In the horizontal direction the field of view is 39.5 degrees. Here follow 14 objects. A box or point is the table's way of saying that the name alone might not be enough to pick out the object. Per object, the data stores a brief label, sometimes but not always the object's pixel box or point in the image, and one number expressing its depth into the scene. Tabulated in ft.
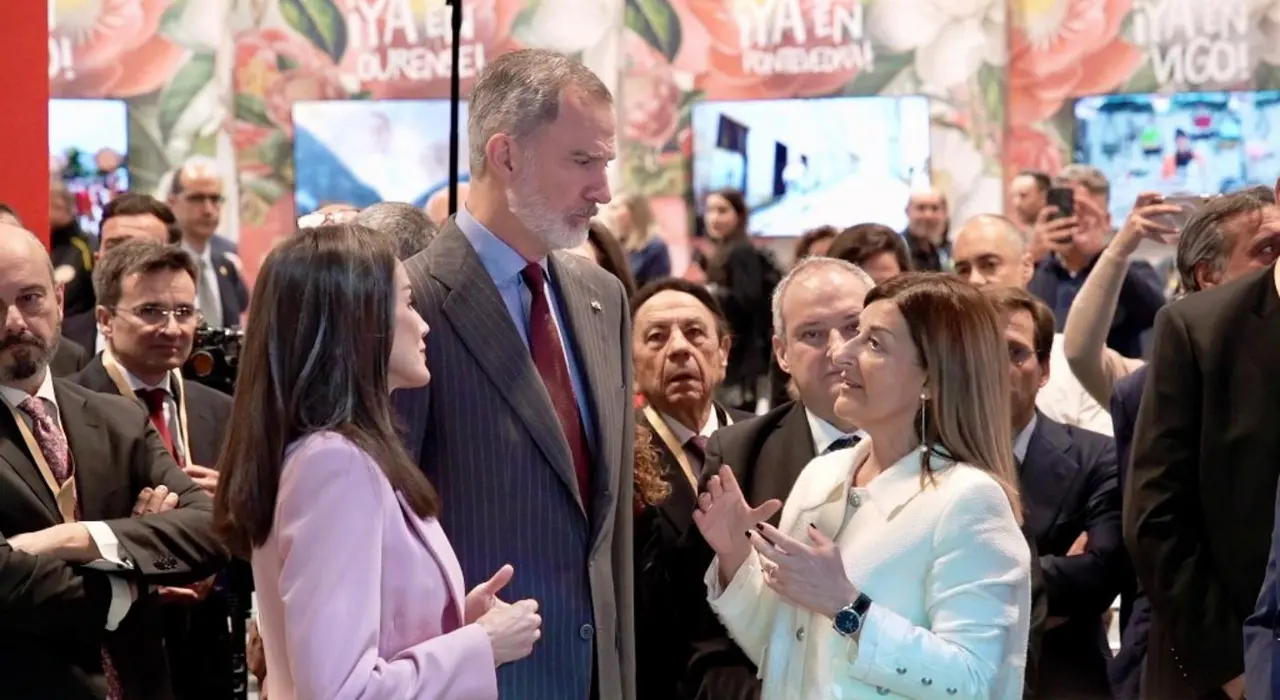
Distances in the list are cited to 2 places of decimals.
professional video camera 16.84
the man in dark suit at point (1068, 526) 13.60
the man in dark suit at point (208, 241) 28.02
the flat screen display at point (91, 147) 39.04
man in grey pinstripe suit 9.45
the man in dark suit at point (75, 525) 11.16
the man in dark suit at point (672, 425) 12.78
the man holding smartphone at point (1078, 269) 22.24
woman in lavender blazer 7.41
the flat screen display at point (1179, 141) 36.83
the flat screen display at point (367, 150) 39.75
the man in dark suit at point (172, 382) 15.28
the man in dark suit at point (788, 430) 12.17
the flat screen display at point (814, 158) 38.45
